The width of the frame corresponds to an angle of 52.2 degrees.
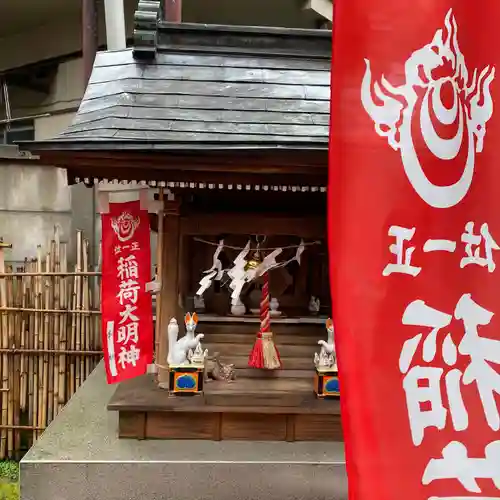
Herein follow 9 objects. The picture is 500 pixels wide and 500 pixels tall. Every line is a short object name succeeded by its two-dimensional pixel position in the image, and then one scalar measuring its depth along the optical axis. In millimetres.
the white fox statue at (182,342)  4000
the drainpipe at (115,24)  5648
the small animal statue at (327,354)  4121
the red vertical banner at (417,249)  1657
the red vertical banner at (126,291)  3926
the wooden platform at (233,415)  3955
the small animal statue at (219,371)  4238
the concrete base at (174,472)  3613
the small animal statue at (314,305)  4664
